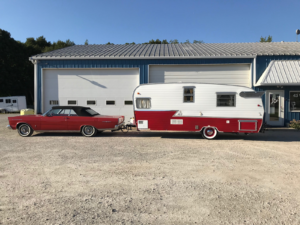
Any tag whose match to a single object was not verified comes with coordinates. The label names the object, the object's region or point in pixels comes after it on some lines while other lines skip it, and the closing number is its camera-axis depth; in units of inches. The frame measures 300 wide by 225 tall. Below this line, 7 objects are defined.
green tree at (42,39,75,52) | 1550.8
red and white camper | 341.7
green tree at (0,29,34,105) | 1242.0
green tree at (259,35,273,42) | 1438.6
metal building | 494.6
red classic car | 364.2
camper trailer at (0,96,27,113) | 1056.8
